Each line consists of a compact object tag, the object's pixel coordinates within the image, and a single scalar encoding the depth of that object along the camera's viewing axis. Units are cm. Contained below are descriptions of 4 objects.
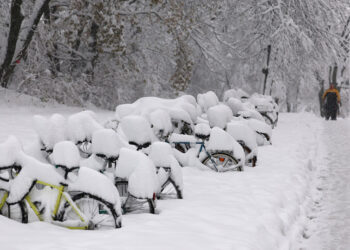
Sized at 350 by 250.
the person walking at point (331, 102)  4501
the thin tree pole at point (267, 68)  3681
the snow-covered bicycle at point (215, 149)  1497
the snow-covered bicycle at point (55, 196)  877
